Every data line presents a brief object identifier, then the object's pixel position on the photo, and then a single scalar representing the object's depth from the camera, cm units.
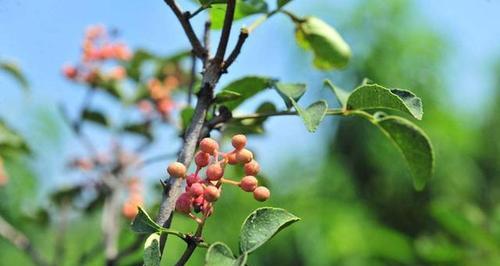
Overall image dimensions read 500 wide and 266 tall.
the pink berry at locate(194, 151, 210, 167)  37
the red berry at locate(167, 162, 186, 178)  36
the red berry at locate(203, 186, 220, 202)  36
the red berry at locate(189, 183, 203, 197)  36
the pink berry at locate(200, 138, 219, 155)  37
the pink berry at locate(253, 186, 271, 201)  37
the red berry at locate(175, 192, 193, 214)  36
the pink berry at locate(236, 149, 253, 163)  37
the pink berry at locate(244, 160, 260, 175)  38
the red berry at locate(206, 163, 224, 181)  36
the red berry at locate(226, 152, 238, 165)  37
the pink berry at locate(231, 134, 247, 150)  37
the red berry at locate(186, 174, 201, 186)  37
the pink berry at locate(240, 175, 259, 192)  37
